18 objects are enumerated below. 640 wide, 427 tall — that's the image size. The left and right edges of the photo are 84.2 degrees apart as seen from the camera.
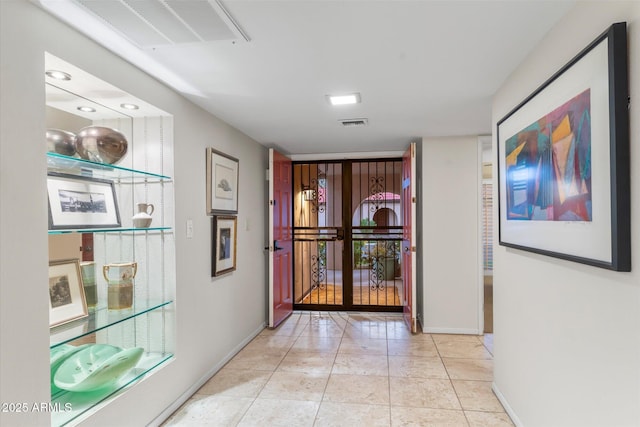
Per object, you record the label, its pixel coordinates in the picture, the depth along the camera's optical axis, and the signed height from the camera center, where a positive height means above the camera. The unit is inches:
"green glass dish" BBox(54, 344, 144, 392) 69.5 -30.9
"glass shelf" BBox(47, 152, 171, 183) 66.7 +11.2
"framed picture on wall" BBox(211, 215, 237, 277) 119.3 -9.3
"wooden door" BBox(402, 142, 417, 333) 153.5 -8.8
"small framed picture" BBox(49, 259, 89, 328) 66.6 -14.4
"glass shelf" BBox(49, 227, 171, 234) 66.0 -2.2
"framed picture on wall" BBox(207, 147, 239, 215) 116.5 +12.8
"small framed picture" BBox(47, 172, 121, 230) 65.7 +3.5
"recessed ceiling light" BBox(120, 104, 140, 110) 87.2 +28.2
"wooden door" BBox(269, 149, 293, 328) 162.6 -10.8
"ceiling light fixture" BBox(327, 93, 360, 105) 102.9 +35.4
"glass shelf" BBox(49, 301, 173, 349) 64.1 -21.5
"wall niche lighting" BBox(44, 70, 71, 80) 67.9 +28.4
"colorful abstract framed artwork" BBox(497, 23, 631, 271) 46.7 +9.0
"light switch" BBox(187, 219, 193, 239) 103.9 -2.8
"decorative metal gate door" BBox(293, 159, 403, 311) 196.2 -9.2
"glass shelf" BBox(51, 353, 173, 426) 65.3 -36.2
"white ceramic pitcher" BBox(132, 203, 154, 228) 86.8 +0.4
